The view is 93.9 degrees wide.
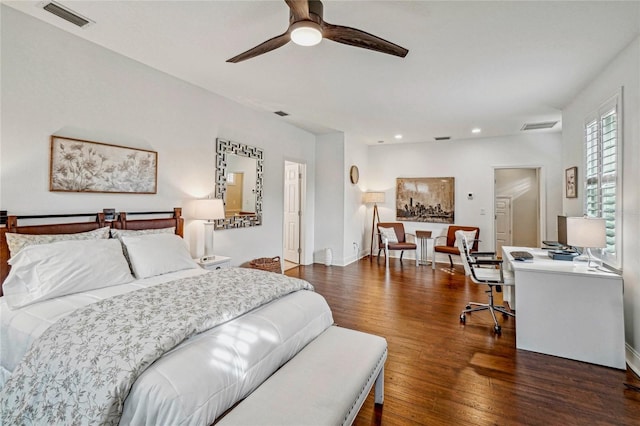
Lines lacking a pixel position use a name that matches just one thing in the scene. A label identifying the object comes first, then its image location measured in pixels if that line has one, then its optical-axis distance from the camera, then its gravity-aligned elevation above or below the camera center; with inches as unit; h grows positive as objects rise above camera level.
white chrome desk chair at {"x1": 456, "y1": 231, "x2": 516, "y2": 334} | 129.0 -25.9
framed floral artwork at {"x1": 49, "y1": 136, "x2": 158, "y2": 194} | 102.7 +17.1
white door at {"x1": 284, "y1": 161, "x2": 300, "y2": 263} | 251.1 +2.7
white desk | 98.0 -32.2
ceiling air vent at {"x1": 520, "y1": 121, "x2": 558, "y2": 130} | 207.8 +67.1
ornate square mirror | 166.1 +18.9
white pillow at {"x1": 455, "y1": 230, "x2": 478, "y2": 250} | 229.9 -15.0
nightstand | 135.6 -22.7
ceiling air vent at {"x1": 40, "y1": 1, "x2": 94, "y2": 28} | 89.0 +61.8
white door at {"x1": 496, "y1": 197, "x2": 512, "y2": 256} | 296.5 -2.9
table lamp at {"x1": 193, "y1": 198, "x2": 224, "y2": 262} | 142.6 +1.4
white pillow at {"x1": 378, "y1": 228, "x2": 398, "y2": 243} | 261.9 -15.5
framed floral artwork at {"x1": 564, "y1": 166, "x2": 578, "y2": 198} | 151.5 +19.8
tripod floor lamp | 276.3 +14.4
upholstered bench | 49.7 -32.9
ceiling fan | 72.0 +48.2
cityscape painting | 268.1 +16.5
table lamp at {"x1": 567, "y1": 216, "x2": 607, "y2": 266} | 100.3 -4.5
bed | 48.2 -24.9
